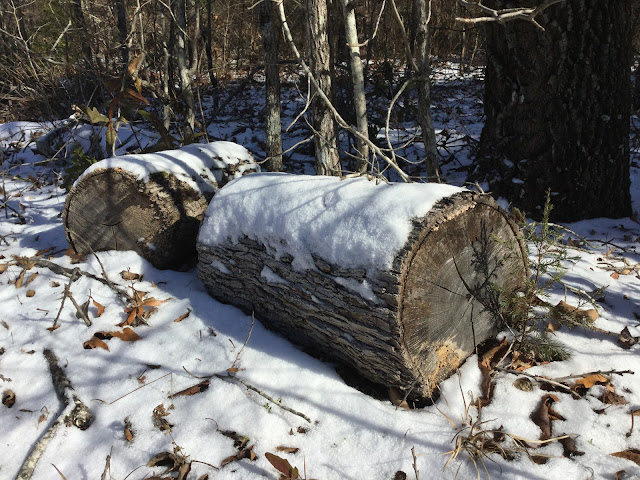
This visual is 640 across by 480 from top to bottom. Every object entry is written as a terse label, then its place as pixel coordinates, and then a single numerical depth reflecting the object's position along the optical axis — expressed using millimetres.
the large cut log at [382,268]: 1792
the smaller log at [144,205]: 3029
